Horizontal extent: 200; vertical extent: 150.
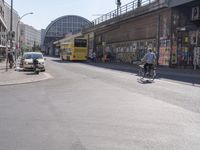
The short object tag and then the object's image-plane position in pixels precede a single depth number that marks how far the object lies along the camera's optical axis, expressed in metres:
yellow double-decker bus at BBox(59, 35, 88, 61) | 61.28
